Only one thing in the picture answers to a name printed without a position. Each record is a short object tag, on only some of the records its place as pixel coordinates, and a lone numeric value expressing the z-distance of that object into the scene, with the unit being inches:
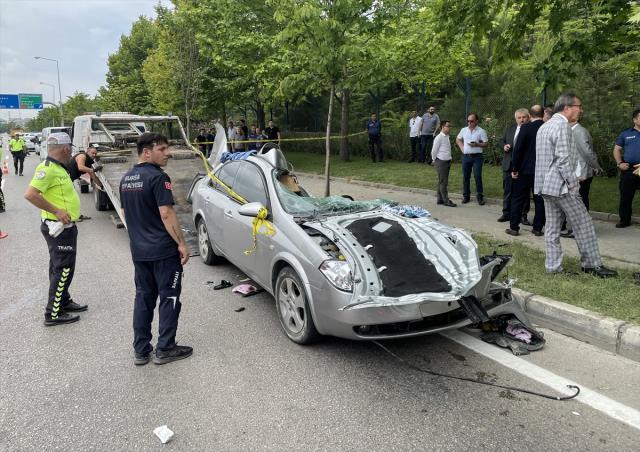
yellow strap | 180.7
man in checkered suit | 203.3
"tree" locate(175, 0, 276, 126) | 599.8
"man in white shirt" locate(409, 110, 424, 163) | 625.3
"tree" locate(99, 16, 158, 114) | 1286.9
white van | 723.4
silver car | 142.5
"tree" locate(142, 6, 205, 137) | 761.0
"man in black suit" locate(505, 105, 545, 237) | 287.6
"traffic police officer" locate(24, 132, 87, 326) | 186.5
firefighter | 149.1
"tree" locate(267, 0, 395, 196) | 313.4
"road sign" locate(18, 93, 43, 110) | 2521.2
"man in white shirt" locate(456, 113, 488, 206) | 378.6
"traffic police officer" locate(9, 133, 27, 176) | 769.6
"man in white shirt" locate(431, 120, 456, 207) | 390.1
